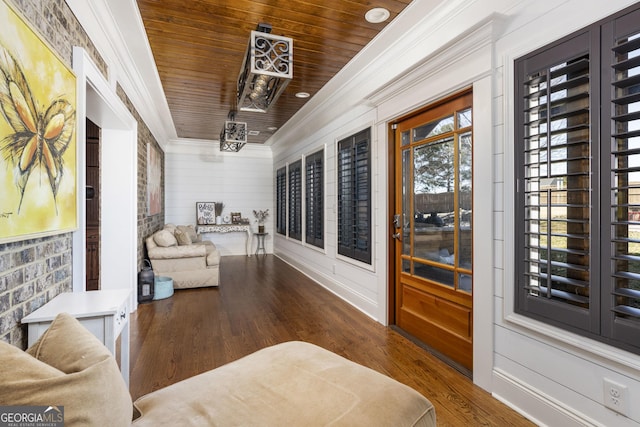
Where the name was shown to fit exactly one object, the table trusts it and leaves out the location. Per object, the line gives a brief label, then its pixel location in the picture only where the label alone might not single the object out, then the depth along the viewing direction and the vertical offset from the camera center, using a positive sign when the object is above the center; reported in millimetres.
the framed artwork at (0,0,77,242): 1351 +349
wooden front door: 2531 -149
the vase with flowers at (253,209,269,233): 8312 -153
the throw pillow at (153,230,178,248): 4887 -416
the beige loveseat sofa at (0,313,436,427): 794 -667
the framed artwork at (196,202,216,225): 7797 -74
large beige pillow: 778 -418
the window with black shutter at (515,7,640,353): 1512 +135
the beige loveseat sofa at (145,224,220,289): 4793 -737
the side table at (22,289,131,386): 1575 -501
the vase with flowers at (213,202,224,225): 7980 -6
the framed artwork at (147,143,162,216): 5227 +488
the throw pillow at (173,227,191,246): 5250 -432
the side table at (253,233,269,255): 8242 -832
